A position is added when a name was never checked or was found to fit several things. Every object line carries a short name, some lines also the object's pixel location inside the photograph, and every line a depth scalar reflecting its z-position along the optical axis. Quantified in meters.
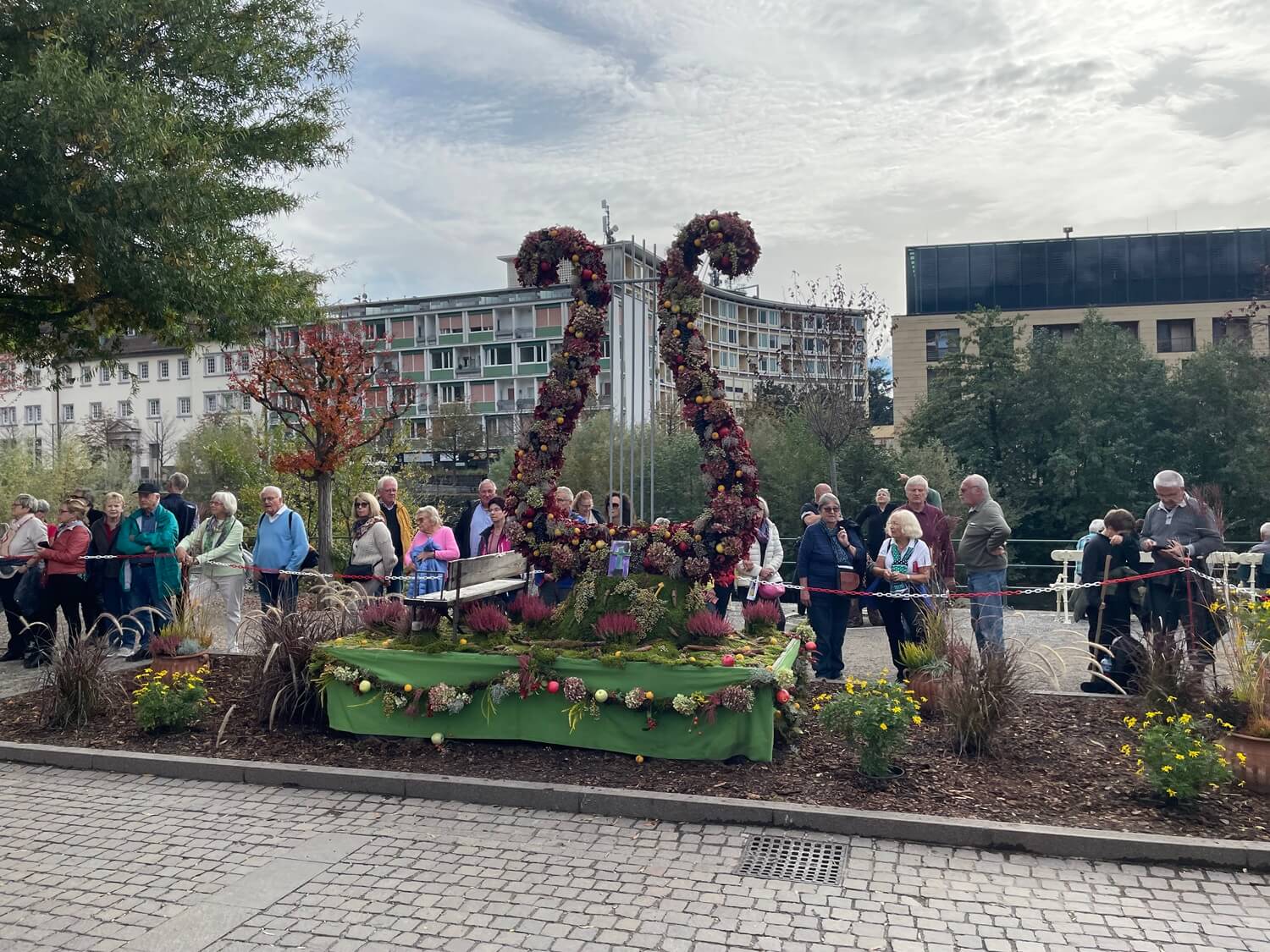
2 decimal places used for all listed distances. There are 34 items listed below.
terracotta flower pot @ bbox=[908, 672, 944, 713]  7.65
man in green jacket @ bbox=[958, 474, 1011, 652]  9.24
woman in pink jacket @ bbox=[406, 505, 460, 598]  10.45
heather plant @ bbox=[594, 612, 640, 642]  7.34
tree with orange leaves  20.09
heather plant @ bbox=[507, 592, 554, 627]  7.96
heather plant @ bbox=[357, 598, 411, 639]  8.11
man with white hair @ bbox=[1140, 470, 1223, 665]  8.80
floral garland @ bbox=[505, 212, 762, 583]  7.86
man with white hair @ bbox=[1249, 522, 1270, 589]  12.10
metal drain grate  5.27
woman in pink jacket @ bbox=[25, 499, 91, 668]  11.43
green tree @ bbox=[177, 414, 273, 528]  22.81
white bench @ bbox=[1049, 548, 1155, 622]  13.90
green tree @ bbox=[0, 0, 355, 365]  9.82
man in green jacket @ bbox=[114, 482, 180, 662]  11.51
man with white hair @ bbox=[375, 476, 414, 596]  11.76
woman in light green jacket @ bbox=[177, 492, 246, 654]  10.98
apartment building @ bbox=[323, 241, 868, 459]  87.88
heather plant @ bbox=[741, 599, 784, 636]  8.28
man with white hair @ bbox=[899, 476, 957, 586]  9.92
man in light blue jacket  10.85
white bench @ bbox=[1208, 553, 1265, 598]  11.26
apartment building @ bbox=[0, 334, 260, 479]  88.75
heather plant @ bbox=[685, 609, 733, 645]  7.40
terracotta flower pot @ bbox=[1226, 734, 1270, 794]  6.00
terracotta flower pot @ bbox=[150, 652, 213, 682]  9.04
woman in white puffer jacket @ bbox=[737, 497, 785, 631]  10.51
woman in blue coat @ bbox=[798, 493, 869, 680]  9.85
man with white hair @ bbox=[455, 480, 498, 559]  11.49
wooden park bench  7.83
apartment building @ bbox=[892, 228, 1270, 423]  60.38
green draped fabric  6.78
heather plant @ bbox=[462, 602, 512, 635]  7.70
